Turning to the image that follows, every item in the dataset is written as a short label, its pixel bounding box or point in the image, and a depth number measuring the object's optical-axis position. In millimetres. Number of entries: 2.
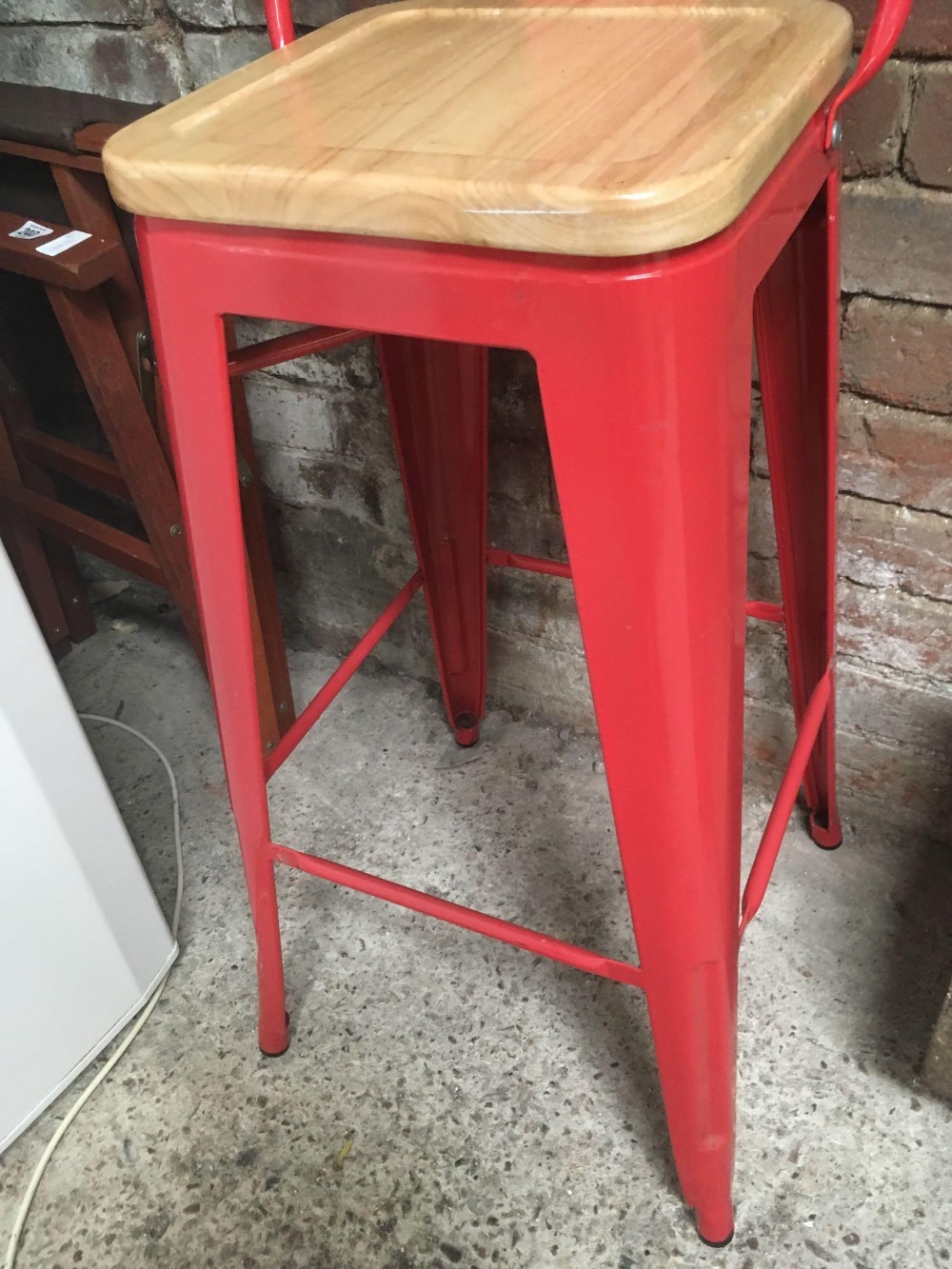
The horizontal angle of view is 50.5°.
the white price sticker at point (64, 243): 1065
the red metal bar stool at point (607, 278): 490
